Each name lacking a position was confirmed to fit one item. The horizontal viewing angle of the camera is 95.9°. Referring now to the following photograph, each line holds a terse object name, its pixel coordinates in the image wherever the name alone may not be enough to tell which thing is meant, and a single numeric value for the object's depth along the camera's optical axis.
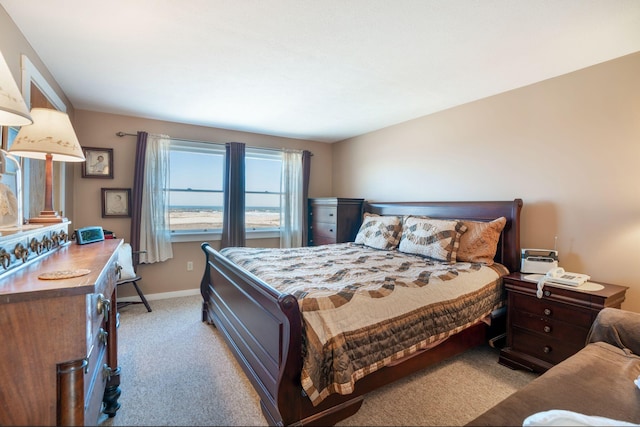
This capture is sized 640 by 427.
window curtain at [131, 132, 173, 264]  3.48
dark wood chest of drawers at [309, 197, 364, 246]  3.97
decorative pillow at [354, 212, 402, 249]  3.18
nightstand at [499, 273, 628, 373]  1.87
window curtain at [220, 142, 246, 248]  3.96
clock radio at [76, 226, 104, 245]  1.59
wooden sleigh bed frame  1.33
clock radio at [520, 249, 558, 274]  2.29
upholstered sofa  0.89
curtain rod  3.46
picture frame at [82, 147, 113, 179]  3.34
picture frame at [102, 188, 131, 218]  3.44
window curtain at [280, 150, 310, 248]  4.41
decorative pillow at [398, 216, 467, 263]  2.59
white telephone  2.00
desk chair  3.05
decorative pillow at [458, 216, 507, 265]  2.50
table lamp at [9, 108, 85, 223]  1.37
